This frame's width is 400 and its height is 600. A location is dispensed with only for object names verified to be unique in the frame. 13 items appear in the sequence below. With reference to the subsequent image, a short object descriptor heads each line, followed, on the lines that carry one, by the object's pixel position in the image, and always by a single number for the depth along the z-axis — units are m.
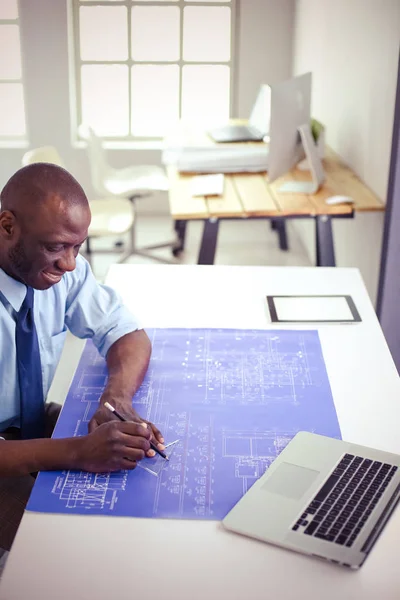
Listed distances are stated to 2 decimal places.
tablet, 2.10
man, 1.47
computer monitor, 3.24
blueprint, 1.39
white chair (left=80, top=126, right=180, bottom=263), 4.24
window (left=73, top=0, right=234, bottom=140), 4.05
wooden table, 3.22
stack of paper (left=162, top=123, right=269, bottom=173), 3.72
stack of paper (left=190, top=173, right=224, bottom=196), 3.39
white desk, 1.19
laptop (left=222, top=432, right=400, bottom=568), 1.27
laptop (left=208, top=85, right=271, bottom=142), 4.07
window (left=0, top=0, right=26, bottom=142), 3.88
